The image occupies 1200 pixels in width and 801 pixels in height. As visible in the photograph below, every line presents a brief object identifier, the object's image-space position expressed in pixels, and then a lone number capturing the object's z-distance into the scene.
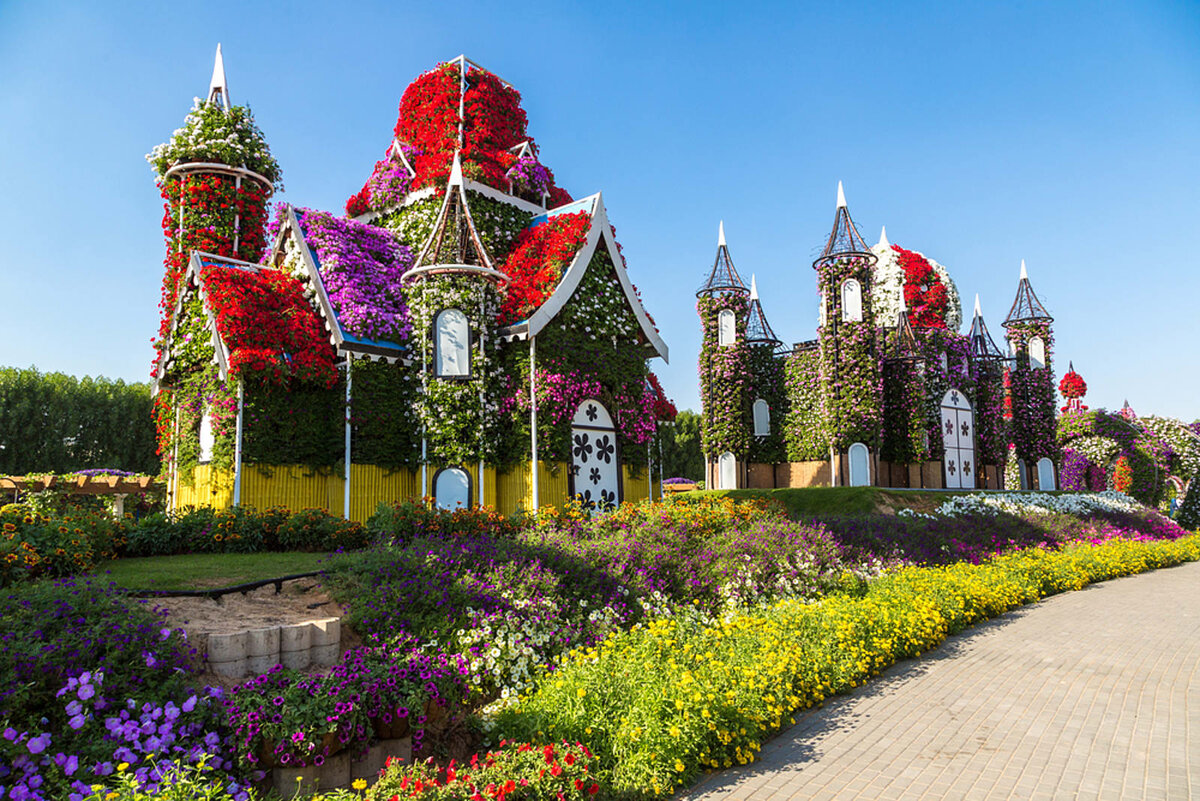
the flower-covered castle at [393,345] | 16.03
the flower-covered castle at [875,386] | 29.38
